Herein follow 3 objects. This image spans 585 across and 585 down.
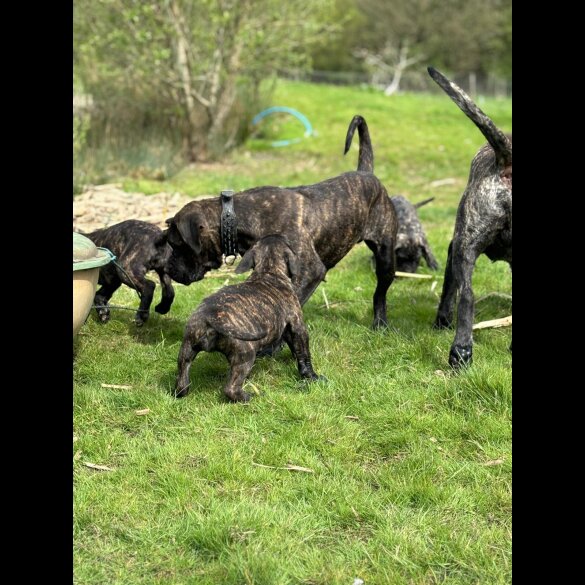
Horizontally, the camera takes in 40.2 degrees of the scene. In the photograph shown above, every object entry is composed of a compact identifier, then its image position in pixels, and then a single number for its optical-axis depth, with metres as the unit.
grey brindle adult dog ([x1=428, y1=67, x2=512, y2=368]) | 6.02
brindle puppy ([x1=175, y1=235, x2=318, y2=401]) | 5.73
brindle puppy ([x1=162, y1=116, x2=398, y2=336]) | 6.71
